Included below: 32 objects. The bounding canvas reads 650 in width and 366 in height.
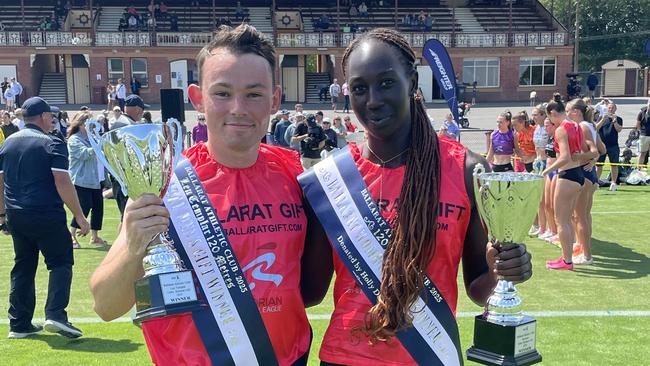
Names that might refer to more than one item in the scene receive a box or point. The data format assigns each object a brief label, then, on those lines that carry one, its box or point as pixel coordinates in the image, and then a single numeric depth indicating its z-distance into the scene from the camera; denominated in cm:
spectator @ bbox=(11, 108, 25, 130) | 1300
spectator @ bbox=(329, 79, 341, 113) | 3064
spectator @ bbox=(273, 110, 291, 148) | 1545
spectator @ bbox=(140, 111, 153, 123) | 919
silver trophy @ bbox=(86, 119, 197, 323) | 183
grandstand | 3372
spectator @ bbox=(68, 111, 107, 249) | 845
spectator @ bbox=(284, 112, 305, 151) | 1423
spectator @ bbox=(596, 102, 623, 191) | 1331
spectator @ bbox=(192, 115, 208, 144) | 1343
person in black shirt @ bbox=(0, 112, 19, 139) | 1211
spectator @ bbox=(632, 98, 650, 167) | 1348
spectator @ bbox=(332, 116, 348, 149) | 1509
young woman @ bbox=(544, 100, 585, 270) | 695
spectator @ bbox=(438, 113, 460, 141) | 1244
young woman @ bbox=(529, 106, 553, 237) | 857
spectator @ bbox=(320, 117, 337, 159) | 1395
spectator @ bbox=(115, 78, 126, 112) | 2827
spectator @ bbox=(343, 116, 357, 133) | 1664
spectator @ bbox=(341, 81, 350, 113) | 2880
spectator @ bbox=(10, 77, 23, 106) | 2839
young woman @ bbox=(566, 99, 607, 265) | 723
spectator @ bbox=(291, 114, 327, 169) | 1365
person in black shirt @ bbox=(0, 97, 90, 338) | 521
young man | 210
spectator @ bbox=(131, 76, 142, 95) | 3234
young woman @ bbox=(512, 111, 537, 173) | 982
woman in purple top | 991
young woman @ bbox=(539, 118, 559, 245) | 791
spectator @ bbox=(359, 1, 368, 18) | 3950
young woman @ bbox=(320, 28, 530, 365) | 204
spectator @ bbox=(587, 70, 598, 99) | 3452
